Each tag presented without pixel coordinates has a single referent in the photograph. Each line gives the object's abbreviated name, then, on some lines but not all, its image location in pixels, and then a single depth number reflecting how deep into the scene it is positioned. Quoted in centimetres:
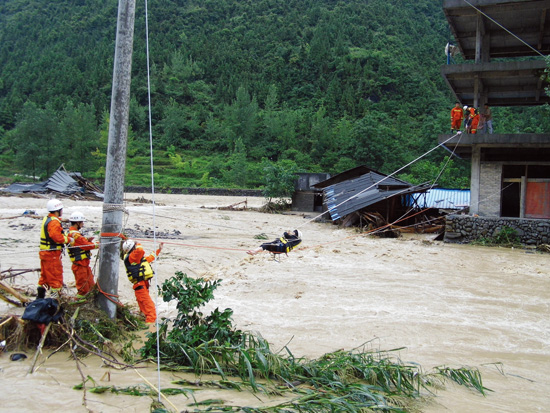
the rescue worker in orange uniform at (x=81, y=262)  642
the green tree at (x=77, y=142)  4434
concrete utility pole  559
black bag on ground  504
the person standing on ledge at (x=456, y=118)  1662
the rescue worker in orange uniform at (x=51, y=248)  671
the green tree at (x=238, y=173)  4536
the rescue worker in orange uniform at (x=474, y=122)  1666
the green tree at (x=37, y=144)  4156
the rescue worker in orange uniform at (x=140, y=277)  638
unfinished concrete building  1595
